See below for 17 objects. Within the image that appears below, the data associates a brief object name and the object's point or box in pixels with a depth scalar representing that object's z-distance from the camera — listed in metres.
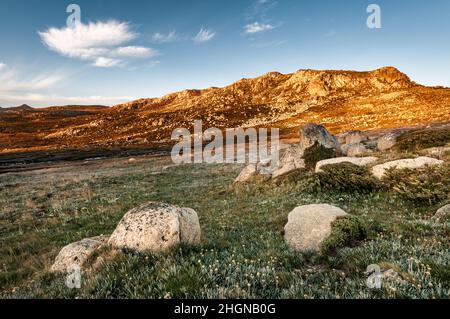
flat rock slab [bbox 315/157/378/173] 19.32
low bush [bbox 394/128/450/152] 22.58
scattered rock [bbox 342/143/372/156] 29.40
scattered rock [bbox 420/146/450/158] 17.89
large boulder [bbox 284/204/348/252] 8.41
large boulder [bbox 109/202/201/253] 7.77
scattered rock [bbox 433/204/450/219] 10.21
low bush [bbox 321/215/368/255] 7.85
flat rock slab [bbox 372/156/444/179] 15.53
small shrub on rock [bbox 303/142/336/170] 24.84
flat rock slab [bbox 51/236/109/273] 8.17
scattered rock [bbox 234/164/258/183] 23.62
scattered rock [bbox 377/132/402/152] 27.44
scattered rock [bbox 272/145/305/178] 22.86
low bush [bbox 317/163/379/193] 15.65
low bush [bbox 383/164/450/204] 12.82
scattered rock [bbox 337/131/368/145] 42.12
